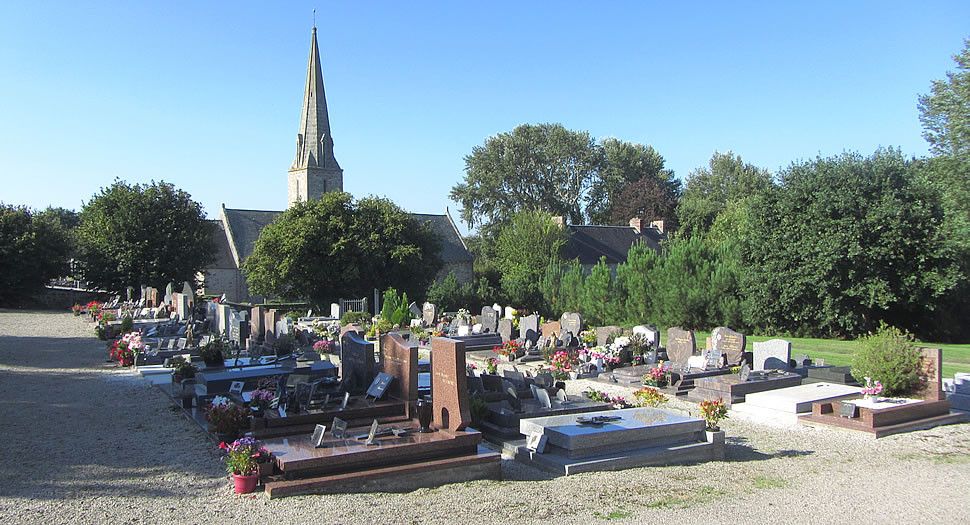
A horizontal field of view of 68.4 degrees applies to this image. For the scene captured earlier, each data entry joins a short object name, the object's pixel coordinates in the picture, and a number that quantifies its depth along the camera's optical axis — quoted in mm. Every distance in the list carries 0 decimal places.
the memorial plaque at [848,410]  11047
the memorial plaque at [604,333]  19375
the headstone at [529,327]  20875
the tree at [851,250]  23953
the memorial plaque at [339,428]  8692
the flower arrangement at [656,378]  14445
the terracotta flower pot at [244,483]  7426
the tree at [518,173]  63969
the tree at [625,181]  64062
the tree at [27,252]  37562
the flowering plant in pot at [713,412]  9469
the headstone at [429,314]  27750
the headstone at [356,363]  11242
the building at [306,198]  49188
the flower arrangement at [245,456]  7496
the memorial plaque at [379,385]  10177
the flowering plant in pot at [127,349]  17266
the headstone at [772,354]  14812
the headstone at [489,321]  23739
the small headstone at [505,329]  22891
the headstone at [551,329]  20995
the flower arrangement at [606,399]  11109
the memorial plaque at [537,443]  8773
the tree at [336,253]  34438
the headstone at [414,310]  30031
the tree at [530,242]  44656
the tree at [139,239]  39000
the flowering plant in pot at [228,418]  9203
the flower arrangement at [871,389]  11359
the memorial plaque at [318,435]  8234
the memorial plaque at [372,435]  8242
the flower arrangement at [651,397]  10539
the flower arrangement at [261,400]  9906
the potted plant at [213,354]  15531
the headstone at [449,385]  8539
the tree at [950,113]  24797
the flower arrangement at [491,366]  14427
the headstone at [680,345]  16250
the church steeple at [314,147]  59438
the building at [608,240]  50750
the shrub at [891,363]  11805
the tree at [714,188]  58656
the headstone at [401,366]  9773
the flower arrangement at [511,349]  19547
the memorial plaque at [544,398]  10864
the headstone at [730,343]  15922
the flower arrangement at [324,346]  20047
